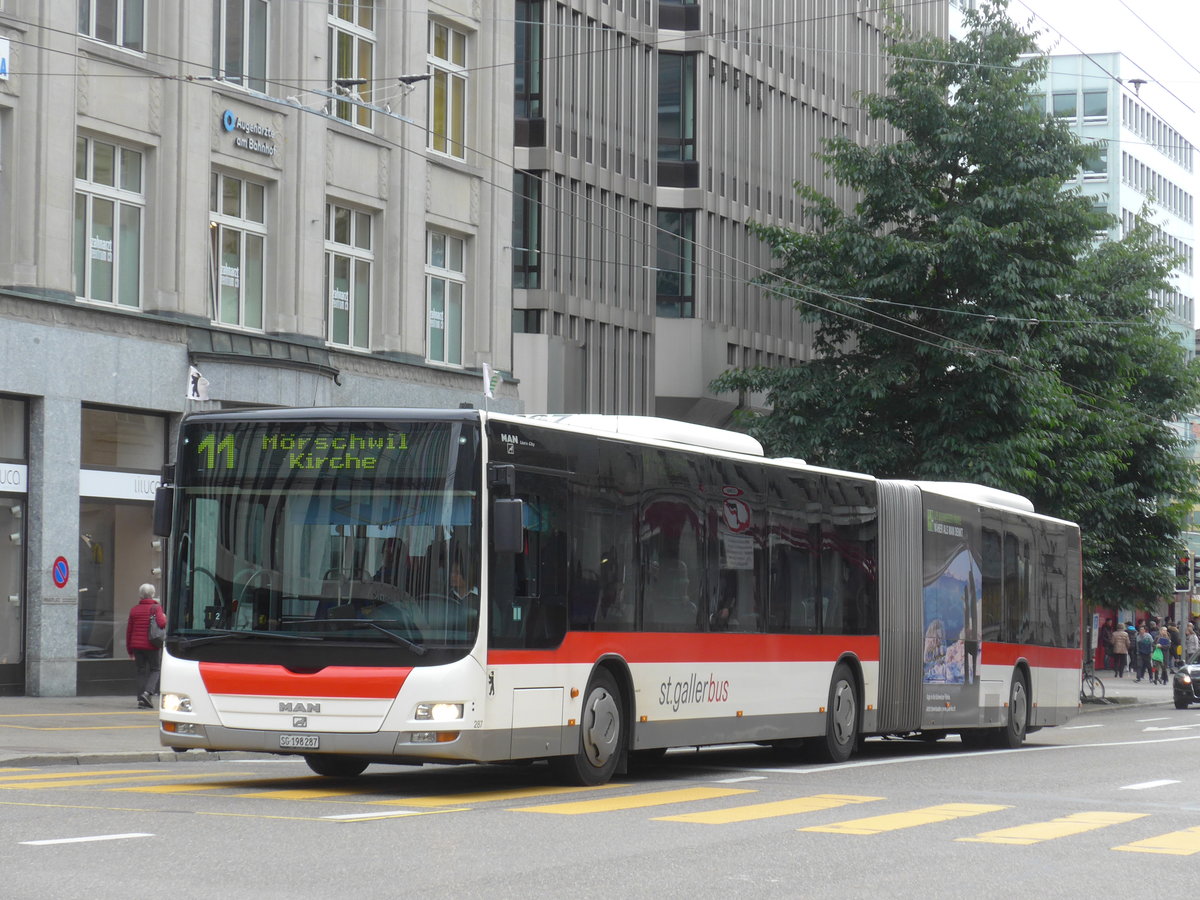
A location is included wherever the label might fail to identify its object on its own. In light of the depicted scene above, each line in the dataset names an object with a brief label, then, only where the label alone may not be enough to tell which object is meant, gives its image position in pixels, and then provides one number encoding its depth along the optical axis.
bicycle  41.14
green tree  37.00
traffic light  41.66
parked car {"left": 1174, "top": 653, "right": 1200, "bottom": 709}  39.44
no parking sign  26.05
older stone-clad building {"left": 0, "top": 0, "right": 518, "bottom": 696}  26.06
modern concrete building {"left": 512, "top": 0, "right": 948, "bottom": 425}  43.16
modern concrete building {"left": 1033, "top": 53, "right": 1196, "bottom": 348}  93.94
